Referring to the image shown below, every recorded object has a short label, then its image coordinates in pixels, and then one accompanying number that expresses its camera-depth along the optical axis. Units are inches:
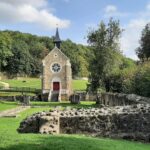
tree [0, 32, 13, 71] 2003.5
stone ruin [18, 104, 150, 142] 289.8
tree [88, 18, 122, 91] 1267.9
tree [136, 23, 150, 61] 1337.0
